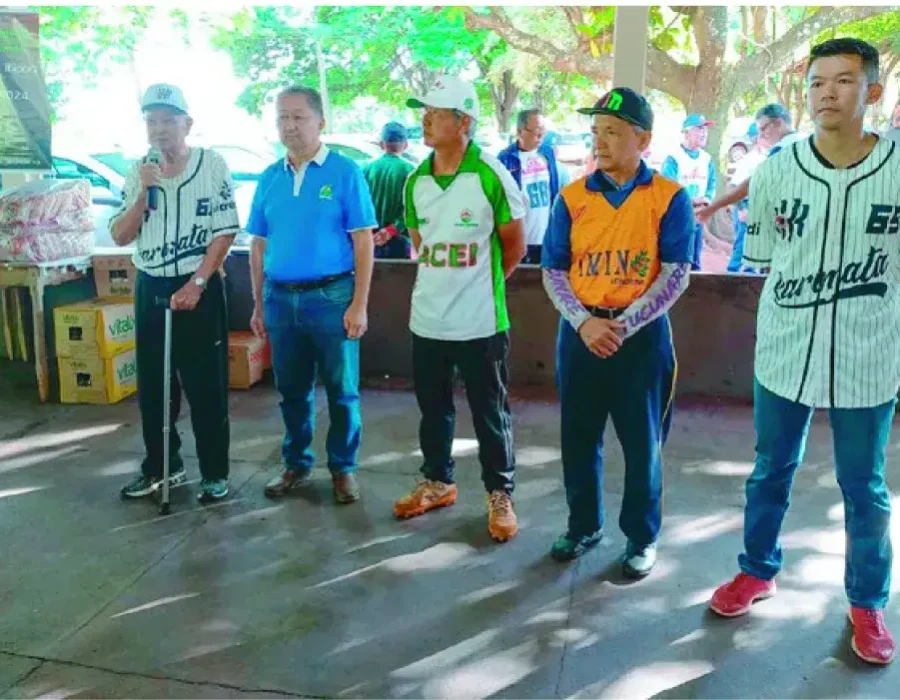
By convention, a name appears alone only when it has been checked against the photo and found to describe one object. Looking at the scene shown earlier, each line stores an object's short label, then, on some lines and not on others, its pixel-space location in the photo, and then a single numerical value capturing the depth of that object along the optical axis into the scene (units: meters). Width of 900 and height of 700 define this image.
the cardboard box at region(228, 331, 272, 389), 5.39
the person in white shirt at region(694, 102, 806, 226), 6.21
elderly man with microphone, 3.43
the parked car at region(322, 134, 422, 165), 9.23
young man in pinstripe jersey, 2.27
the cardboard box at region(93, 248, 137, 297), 5.66
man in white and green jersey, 3.15
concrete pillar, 5.34
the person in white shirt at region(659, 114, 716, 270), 6.87
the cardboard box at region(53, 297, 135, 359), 5.11
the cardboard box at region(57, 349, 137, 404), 5.14
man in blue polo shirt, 3.43
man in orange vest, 2.71
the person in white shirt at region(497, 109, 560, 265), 5.78
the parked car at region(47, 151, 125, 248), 8.62
